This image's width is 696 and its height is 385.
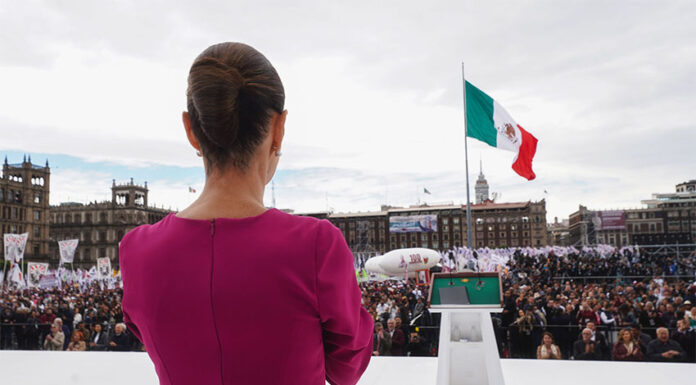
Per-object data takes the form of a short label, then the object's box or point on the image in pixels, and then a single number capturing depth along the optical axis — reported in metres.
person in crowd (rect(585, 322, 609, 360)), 7.82
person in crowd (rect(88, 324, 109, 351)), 9.78
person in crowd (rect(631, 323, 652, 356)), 7.48
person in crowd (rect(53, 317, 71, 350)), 10.06
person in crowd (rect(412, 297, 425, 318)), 10.02
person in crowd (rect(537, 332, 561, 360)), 7.67
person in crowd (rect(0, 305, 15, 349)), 11.20
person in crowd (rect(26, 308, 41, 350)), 10.95
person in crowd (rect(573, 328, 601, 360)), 7.60
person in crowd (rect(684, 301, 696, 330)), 7.81
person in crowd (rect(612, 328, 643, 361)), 7.38
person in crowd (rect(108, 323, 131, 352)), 8.43
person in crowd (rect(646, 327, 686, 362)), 7.24
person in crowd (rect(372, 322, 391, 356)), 8.45
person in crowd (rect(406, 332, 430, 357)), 8.47
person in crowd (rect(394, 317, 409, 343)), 8.55
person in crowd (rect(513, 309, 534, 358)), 8.38
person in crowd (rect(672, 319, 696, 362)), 7.62
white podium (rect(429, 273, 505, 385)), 2.27
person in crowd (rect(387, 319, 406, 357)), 8.45
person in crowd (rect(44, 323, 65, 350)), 9.79
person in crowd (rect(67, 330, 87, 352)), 9.66
